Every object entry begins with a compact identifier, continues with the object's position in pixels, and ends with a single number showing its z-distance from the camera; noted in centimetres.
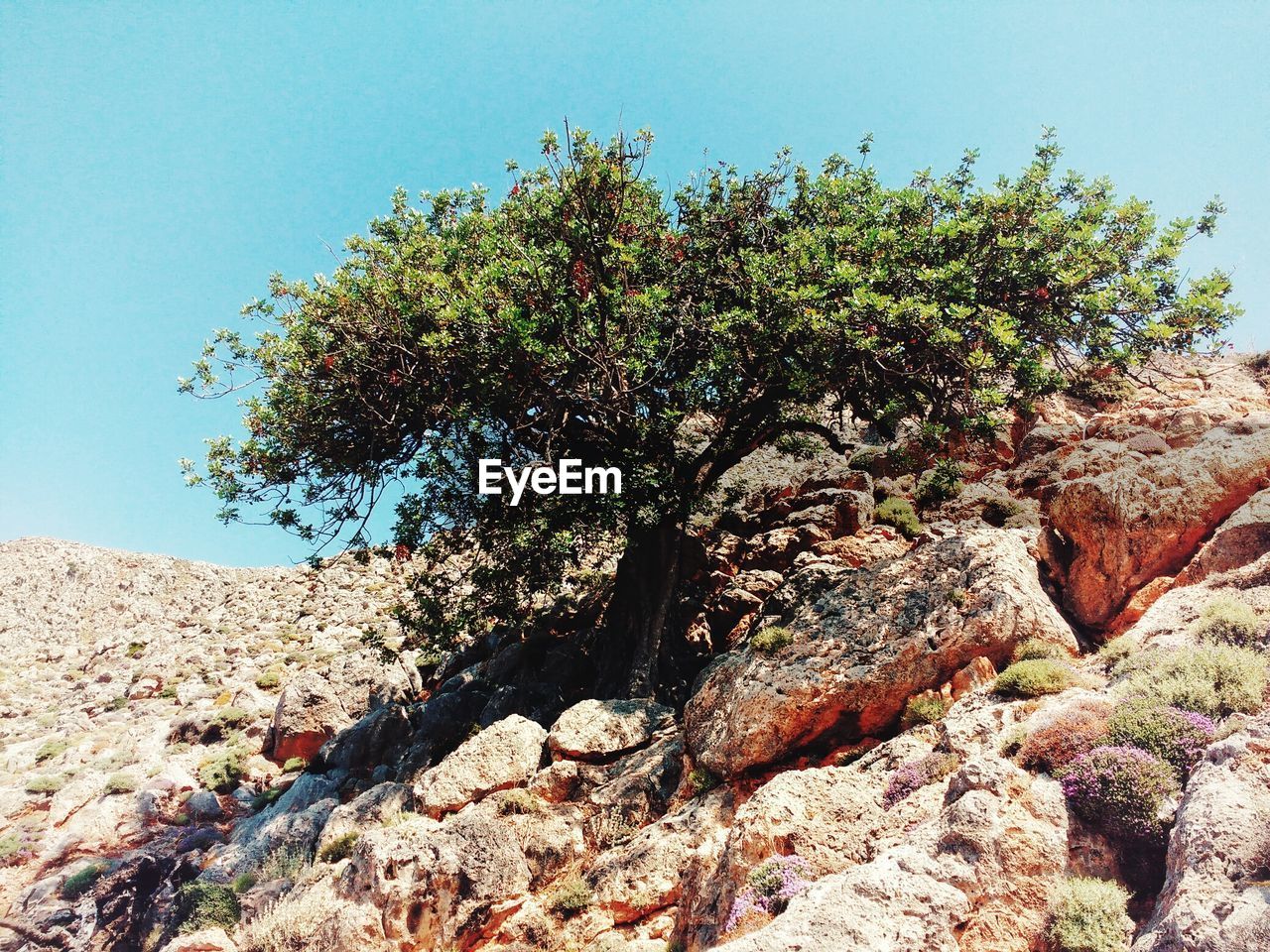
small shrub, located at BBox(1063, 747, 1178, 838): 749
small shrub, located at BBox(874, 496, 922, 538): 1911
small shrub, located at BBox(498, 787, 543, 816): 1377
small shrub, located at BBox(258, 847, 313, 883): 1510
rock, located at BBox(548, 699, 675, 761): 1481
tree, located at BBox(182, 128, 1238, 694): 1477
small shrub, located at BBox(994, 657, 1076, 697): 1041
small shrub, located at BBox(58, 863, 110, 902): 1661
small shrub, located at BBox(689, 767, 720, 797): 1262
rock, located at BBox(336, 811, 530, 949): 1133
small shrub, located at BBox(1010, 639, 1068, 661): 1150
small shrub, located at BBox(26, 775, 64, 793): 2309
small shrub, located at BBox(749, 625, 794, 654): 1393
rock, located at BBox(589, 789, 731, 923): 1098
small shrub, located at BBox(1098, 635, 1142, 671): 1085
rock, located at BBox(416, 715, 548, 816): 1449
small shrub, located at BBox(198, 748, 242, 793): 2247
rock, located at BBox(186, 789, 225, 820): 2105
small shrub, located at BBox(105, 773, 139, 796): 2181
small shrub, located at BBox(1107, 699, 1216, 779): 789
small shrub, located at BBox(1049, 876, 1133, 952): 657
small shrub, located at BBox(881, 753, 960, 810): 982
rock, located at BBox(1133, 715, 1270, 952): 549
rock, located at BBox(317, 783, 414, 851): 1537
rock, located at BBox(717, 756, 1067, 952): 698
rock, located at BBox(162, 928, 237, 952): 1255
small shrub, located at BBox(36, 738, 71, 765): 2627
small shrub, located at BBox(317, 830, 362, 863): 1469
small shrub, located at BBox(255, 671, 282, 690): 3055
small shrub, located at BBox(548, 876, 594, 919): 1132
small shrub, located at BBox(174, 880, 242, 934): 1364
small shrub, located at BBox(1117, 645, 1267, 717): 832
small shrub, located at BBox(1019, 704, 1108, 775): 850
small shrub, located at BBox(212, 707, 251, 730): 2627
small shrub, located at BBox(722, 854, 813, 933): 854
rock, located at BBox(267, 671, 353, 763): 2381
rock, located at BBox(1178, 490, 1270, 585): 1207
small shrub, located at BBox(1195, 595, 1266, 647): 981
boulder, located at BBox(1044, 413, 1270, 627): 1320
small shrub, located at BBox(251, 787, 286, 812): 2113
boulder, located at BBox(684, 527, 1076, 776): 1230
